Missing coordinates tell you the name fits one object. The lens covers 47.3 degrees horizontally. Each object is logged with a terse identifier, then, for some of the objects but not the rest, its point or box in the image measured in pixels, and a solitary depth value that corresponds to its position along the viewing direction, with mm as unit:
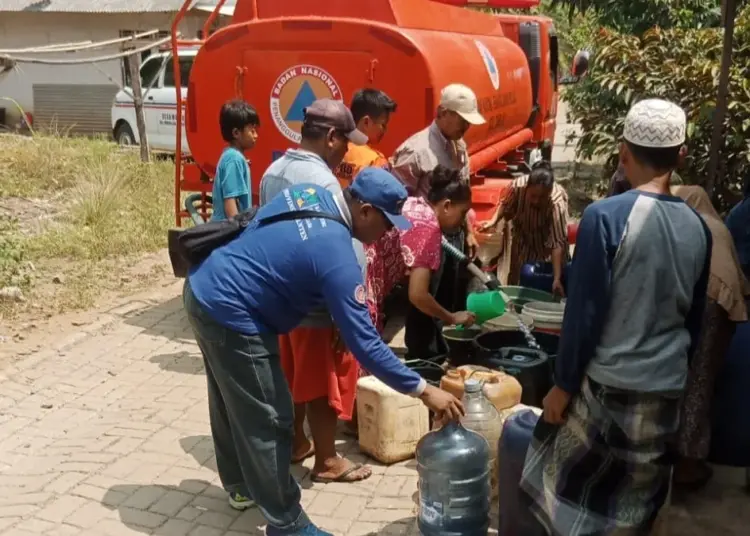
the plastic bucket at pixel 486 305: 4973
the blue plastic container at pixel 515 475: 3252
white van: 14342
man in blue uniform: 3115
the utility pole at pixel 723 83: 4914
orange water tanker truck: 5609
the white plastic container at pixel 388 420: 4324
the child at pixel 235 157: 5199
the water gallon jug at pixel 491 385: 3994
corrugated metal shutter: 18797
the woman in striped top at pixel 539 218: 5480
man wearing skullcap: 2547
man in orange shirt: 4836
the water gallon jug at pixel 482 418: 3695
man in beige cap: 5086
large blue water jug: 3299
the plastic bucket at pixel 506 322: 4920
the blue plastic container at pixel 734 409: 3785
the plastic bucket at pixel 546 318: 4934
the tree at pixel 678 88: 7586
